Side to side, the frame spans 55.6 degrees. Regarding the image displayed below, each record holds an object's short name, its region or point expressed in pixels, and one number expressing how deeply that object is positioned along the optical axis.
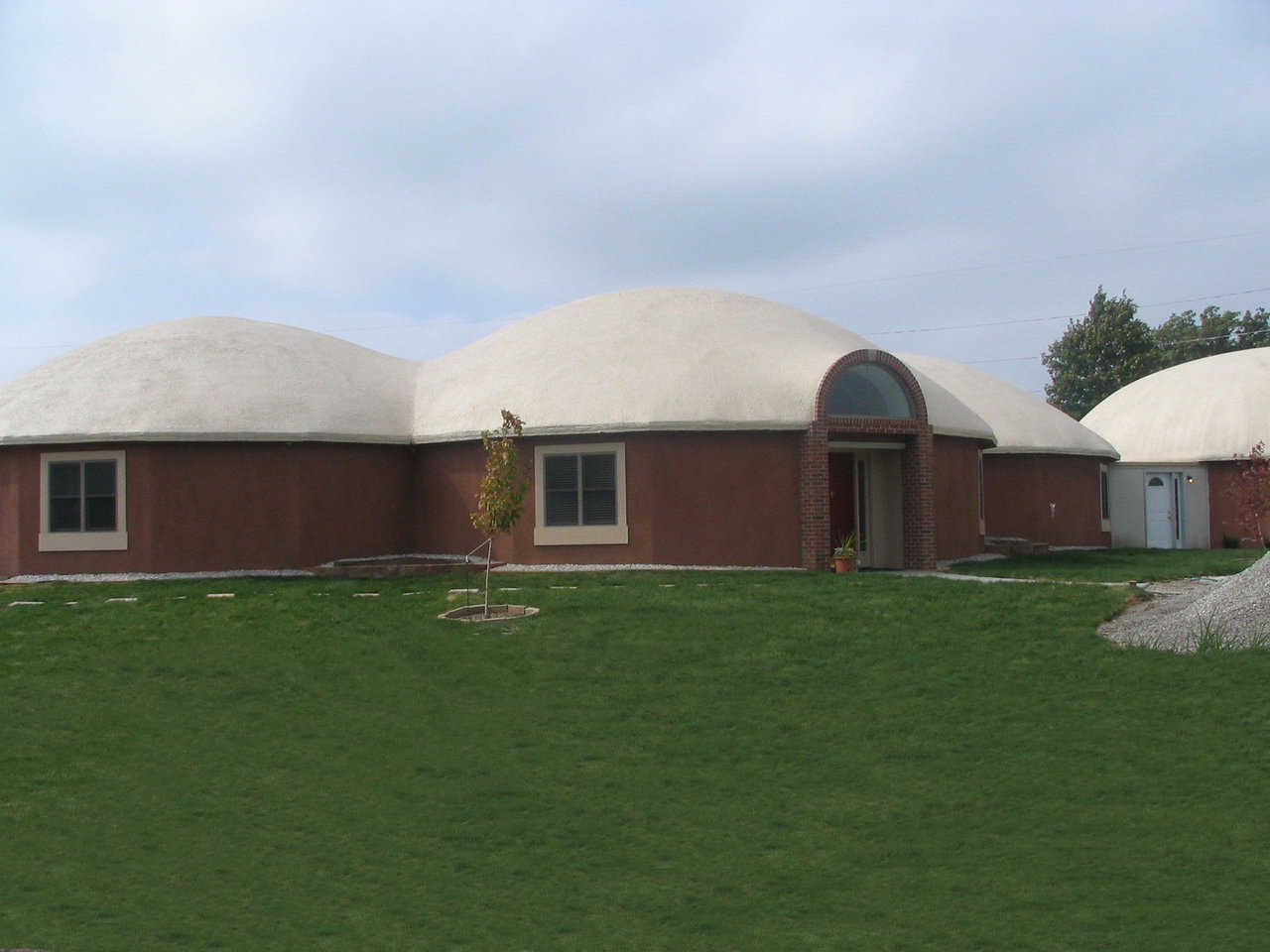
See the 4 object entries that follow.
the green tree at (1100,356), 52.72
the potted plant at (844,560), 17.86
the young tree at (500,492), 13.94
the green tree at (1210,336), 58.88
